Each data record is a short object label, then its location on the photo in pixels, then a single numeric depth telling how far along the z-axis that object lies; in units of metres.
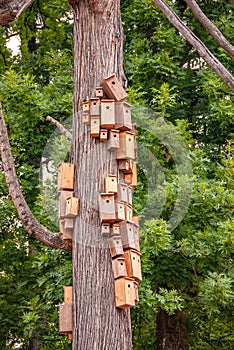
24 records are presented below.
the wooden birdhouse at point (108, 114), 9.79
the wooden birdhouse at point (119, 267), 9.46
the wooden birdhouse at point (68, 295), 9.77
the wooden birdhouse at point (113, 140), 9.83
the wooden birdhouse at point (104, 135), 9.82
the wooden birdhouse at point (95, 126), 9.80
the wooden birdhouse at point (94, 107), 9.83
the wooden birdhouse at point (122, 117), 9.87
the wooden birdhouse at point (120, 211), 9.65
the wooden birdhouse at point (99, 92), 9.88
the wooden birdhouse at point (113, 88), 9.84
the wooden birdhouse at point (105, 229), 9.54
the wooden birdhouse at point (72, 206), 9.66
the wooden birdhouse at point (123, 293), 9.38
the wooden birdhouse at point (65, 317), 9.70
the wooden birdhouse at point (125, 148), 9.91
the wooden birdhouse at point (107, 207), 9.55
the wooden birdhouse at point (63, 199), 9.83
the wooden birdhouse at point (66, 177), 9.89
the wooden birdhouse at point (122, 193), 9.81
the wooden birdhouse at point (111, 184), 9.69
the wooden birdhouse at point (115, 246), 9.54
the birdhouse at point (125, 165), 9.95
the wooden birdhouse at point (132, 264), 9.62
